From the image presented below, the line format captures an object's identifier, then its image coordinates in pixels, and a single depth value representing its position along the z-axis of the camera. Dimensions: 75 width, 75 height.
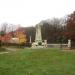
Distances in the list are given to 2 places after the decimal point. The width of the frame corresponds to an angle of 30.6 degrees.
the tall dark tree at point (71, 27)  23.82
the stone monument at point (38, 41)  22.54
